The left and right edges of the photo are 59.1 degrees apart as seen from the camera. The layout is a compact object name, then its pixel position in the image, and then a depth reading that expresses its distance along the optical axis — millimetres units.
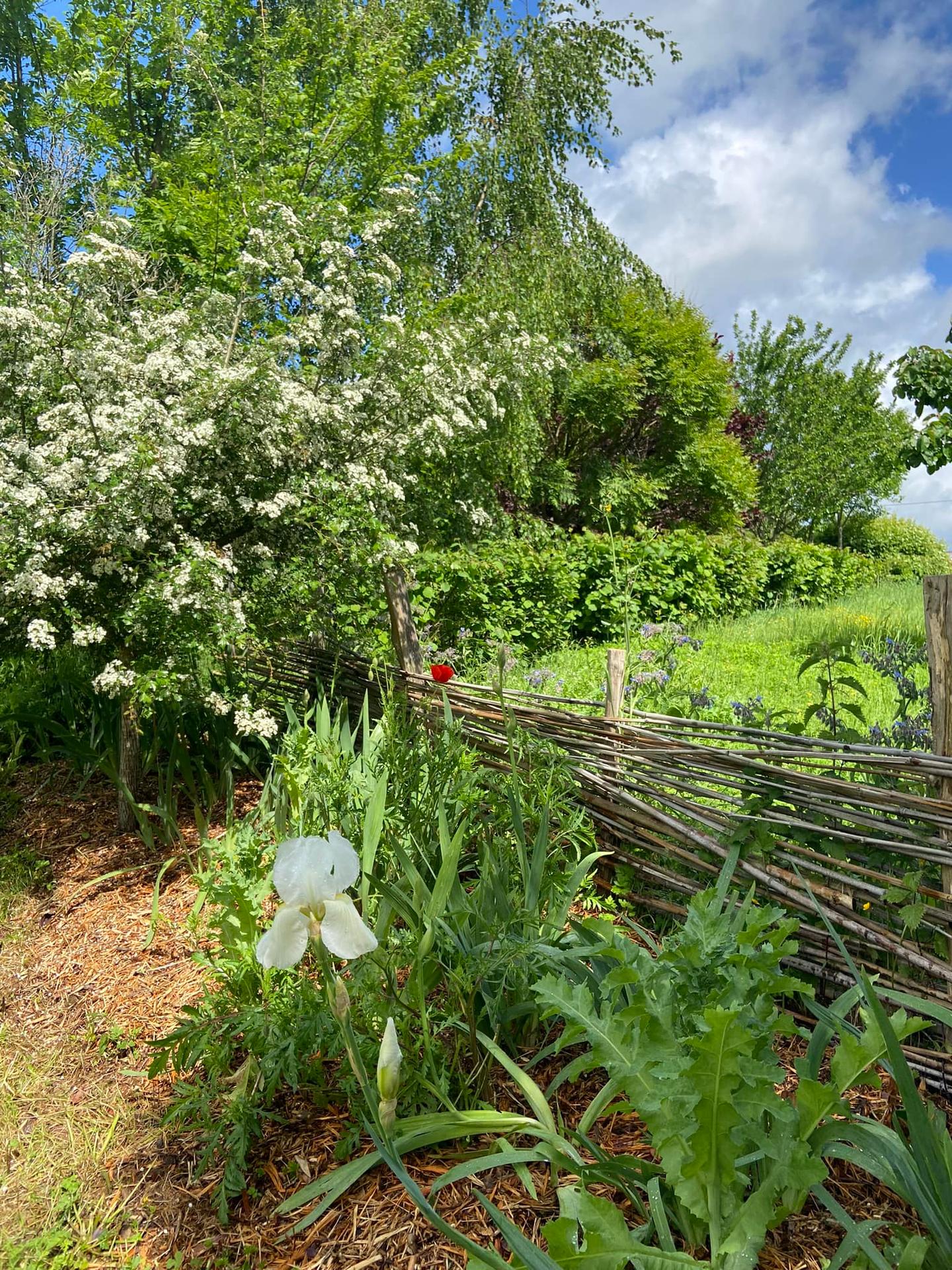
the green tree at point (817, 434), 20297
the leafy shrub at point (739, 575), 11094
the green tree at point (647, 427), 13523
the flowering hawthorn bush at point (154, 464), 3113
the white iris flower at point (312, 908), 1021
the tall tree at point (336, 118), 9703
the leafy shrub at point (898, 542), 21578
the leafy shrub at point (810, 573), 12359
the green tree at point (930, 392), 6890
